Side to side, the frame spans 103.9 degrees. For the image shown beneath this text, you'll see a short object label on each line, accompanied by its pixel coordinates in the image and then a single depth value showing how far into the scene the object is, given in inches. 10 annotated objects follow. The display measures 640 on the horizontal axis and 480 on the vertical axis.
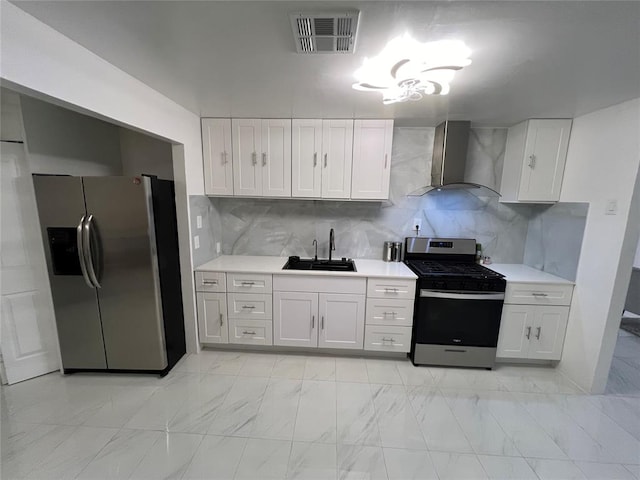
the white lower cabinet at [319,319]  99.5
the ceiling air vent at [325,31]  42.5
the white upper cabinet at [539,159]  95.7
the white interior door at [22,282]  80.7
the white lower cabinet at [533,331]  94.0
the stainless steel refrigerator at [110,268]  79.7
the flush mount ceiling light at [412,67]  50.9
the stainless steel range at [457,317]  92.9
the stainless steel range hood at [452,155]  99.2
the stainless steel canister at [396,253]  115.5
